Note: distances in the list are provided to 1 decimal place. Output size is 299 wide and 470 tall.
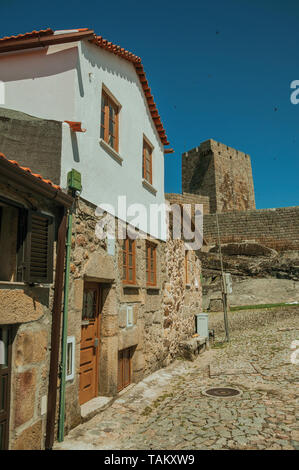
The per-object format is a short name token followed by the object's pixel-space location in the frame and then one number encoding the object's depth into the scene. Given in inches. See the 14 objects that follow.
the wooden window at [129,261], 273.7
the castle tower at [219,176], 1477.6
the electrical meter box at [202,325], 459.5
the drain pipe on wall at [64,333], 172.4
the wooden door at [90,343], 219.6
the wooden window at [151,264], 324.8
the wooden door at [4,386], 138.9
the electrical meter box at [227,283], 525.2
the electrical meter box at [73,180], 196.2
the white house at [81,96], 213.5
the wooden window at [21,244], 153.9
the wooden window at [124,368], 262.9
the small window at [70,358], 185.6
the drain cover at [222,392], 242.5
